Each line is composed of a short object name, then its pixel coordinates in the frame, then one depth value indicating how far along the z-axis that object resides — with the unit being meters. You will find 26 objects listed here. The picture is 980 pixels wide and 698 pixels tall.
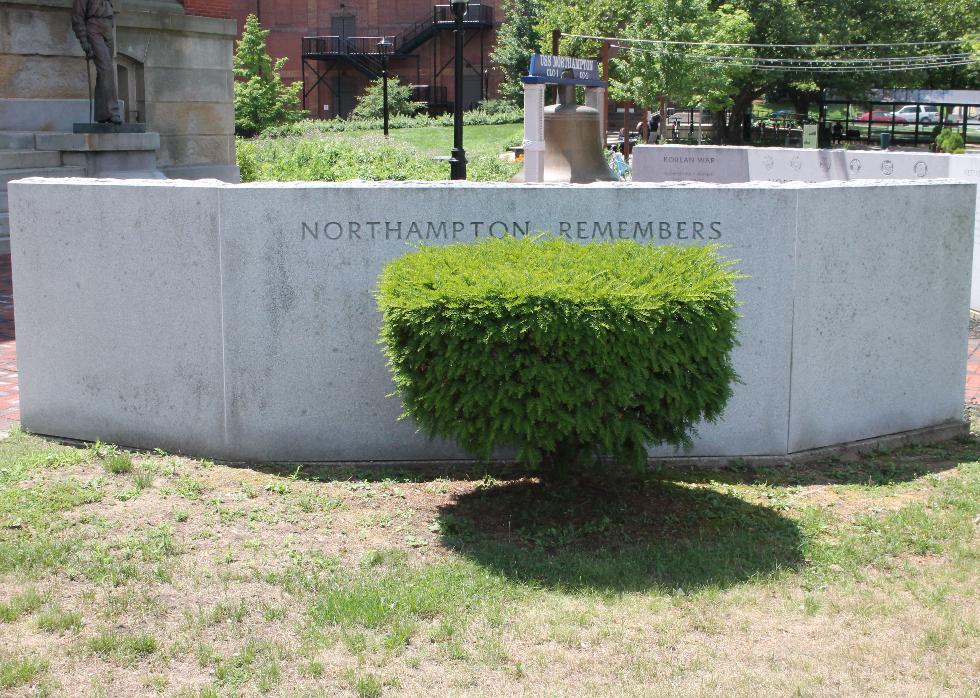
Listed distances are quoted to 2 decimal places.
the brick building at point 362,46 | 57.91
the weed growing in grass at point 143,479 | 5.77
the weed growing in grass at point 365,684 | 3.80
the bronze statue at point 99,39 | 16.88
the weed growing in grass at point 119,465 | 6.00
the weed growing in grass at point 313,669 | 3.92
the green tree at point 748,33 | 39.38
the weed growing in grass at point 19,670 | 3.81
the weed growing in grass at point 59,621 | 4.21
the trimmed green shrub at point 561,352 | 4.92
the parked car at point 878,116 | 56.46
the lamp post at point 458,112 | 19.30
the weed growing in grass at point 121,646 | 4.03
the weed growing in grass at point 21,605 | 4.27
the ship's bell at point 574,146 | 17.75
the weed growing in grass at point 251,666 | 3.87
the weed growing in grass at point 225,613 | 4.32
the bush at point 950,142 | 33.29
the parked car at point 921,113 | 54.51
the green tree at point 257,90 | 47.88
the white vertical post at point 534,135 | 17.62
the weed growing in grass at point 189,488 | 5.71
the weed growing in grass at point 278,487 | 5.88
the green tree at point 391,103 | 54.84
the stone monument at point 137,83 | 17.23
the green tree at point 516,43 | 54.25
